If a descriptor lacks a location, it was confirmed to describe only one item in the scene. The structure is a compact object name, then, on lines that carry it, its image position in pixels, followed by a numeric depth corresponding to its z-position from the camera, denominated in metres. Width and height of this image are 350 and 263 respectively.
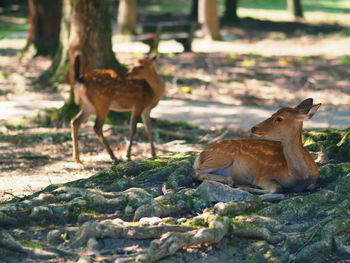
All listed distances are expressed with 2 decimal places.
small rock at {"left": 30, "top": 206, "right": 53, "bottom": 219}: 12.02
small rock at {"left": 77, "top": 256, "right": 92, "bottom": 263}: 10.27
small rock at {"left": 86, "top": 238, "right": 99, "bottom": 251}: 10.85
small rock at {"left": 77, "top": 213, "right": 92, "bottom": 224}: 11.92
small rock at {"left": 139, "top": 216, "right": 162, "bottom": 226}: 11.40
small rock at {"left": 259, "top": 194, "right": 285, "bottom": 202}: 12.70
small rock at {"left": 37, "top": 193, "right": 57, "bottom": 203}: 12.67
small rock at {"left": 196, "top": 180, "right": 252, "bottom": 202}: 12.60
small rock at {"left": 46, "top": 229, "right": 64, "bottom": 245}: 11.22
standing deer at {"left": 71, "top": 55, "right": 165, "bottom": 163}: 19.69
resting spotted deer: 13.24
